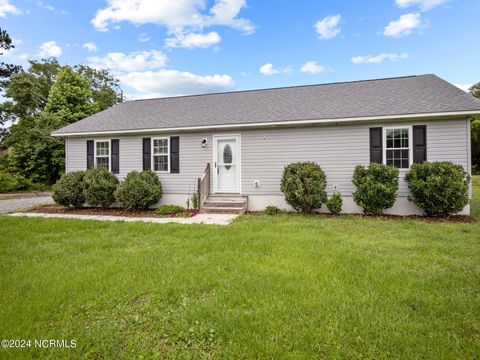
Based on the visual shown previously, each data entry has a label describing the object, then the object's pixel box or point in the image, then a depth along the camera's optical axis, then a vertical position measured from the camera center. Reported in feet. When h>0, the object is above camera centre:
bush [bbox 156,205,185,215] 29.55 -3.45
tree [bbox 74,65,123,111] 98.81 +36.37
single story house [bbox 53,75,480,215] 26.55 +4.66
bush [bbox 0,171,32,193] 55.21 -0.52
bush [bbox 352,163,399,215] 25.50 -0.97
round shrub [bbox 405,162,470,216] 23.97 -0.96
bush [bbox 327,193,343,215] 27.61 -2.73
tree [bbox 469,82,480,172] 86.73 +10.77
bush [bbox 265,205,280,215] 28.81 -3.46
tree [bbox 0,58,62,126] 66.39 +22.70
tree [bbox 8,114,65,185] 58.44 +5.75
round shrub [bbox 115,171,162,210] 30.35 -1.42
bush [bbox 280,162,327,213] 27.12 -0.88
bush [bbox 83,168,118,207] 31.73 -0.97
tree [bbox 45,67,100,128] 65.98 +19.93
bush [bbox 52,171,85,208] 32.17 -1.30
